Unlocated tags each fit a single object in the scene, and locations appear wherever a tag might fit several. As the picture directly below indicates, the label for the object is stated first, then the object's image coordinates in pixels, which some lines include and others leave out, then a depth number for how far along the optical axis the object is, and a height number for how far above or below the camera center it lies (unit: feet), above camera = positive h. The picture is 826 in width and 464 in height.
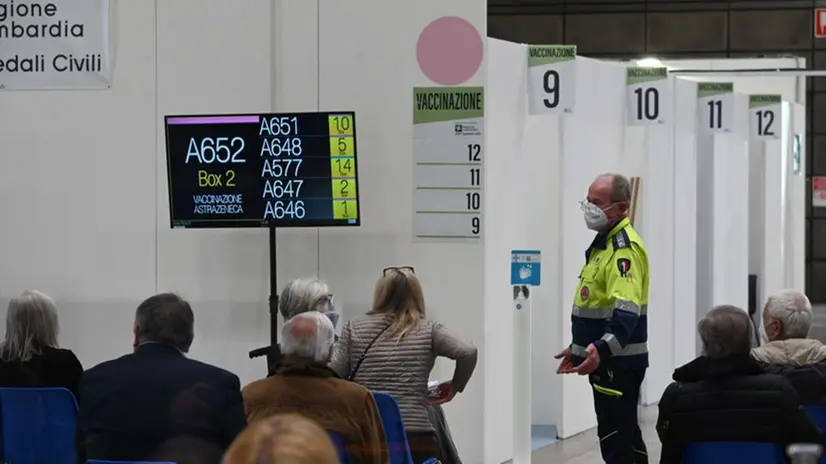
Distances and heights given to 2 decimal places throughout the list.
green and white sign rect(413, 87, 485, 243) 41.60 +0.36
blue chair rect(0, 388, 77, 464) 29.30 -2.81
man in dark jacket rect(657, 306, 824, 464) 24.02 -2.08
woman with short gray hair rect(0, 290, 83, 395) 30.78 -2.03
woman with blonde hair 29.99 -1.98
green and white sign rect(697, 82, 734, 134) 63.51 +1.95
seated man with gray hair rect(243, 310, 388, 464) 23.93 -2.02
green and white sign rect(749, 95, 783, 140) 72.54 +1.96
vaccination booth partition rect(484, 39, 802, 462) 45.42 -0.27
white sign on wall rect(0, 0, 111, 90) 43.80 +2.45
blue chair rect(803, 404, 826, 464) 27.37 -2.48
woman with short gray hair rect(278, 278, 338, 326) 33.53 -1.51
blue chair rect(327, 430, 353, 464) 23.39 -2.43
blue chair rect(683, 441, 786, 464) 24.02 -2.58
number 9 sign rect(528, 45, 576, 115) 46.44 +1.96
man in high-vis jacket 33.53 -1.86
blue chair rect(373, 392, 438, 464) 26.45 -2.56
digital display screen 38.37 +0.23
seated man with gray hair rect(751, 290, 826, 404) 27.35 -1.82
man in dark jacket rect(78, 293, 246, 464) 23.89 -2.15
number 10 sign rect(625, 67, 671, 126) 55.06 +1.92
